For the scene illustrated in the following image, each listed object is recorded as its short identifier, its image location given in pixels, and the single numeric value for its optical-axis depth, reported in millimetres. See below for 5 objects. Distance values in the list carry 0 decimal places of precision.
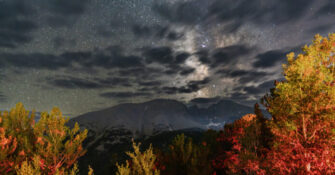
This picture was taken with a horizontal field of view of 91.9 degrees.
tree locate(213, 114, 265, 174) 13383
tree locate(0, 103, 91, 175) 11121
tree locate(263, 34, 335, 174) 11102
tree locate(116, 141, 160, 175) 9134
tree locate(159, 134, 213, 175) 14789
